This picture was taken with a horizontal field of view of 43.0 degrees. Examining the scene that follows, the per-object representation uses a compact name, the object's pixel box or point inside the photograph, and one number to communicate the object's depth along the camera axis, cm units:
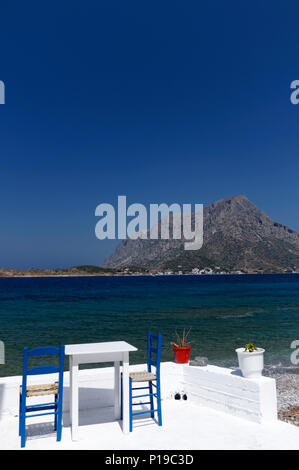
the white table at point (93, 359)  419
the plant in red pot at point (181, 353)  591
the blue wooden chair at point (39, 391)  396
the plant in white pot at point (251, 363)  477
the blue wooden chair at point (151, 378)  447
